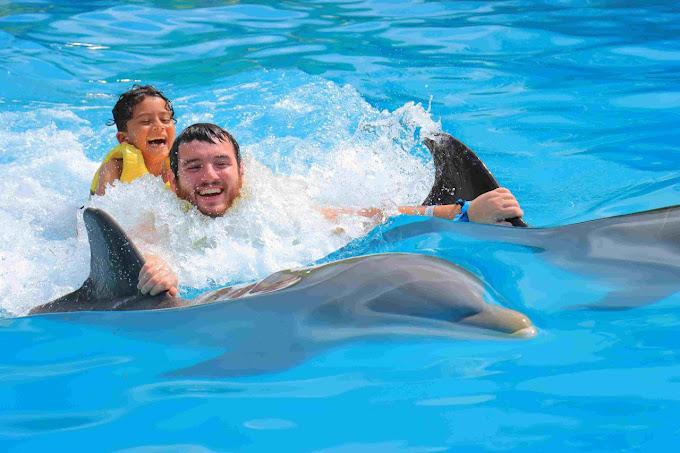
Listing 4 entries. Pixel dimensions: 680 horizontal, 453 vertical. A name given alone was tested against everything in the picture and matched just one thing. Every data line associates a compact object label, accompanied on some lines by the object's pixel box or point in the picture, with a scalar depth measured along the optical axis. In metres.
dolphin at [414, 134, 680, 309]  3.33
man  4.85
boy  5.72
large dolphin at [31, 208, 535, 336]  3.07
